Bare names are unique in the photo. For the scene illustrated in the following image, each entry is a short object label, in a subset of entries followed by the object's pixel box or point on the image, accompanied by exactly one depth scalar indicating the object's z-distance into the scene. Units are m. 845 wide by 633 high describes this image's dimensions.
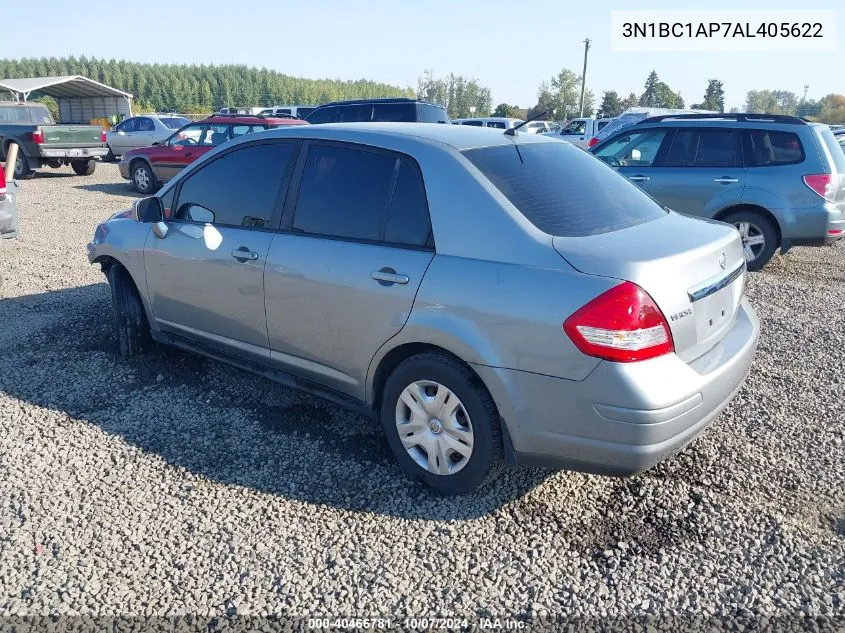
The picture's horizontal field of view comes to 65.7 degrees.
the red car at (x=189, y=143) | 13.66
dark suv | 14.33
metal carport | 33.06
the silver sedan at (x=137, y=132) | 20.86
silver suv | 7.33
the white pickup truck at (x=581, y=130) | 23.12
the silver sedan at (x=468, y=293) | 2.67
